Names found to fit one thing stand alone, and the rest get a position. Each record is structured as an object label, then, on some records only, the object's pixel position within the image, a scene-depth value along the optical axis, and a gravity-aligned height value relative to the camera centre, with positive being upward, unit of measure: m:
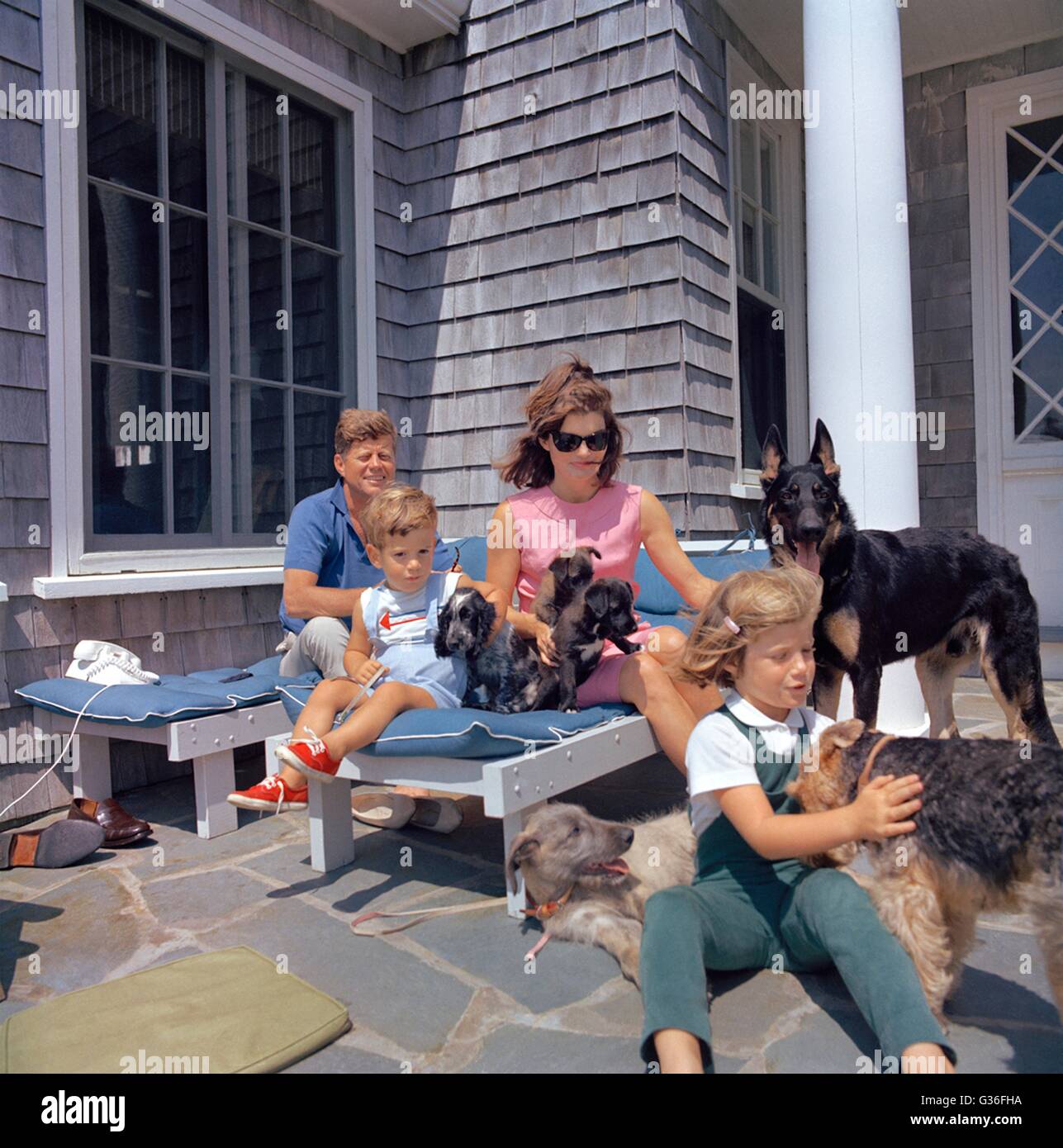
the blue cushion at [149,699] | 3.62 -0.48
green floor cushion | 2.00 -1.02
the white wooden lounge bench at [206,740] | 3.64 -0.64
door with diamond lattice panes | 6.57 +1.77
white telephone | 4.02 -0.37
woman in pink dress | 3.27 +0.16
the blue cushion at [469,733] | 2.82 -0.49
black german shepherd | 3.42 -0.12
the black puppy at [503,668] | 3.16 -0.33
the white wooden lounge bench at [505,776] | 2.76 -0.63
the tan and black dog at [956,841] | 1.77 -0.53
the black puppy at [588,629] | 3.09 -0.19
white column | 4.47 +1.50
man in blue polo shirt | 3.89 +0.09
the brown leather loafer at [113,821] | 3.65 -0.95
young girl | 1.81 -0.69
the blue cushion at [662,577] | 4.36 -0.02
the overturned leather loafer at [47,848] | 3.42 -0.97
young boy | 2.96 -0.25
